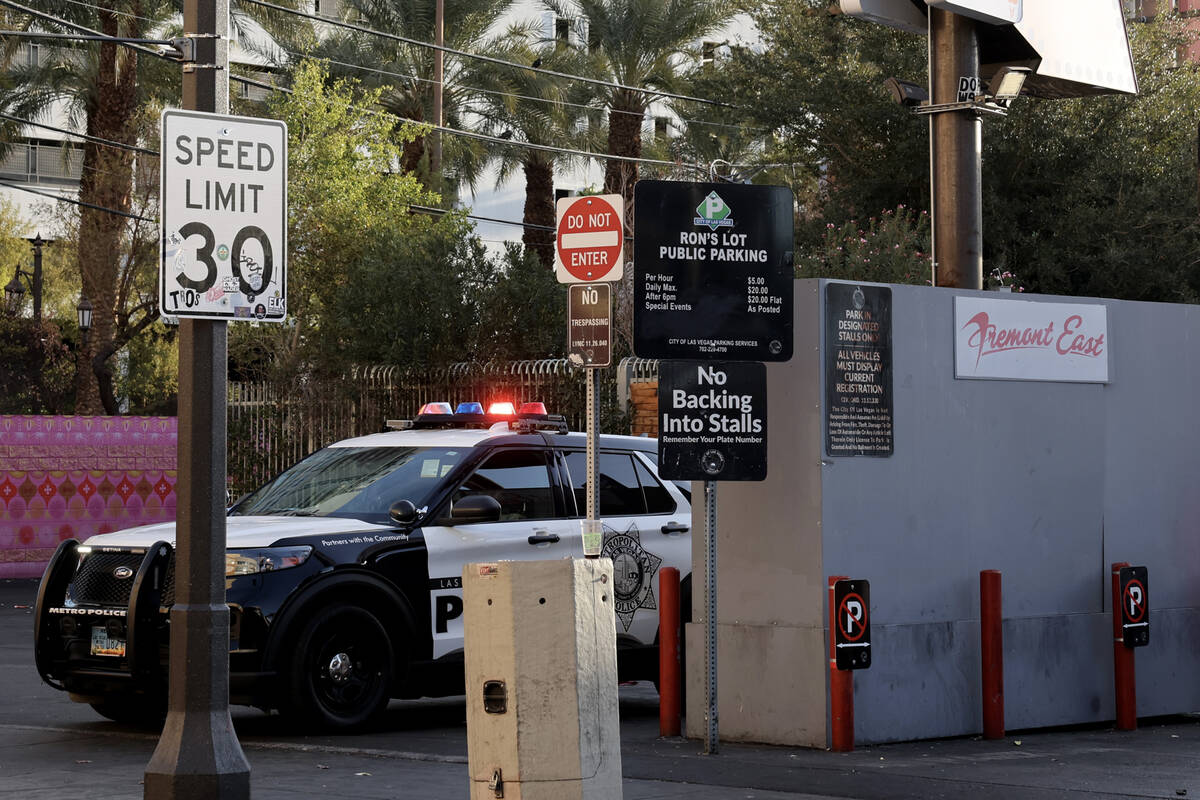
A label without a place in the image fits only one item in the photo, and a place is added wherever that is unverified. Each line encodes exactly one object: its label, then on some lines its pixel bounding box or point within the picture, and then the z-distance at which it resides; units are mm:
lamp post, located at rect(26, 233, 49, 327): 38281
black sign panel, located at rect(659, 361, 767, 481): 10086
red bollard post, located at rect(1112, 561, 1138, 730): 11438
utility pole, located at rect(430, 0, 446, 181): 37594
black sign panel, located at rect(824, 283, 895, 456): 10375
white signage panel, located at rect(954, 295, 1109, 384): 11039
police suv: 10539
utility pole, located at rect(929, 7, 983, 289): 12383
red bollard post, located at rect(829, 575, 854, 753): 10023
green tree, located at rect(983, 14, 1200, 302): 27016
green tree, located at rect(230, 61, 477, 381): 24797
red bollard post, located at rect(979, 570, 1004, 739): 10695
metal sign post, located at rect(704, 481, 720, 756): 10070
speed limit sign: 7938
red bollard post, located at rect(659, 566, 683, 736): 10789
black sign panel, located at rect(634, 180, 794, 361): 10117
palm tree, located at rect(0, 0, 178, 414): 34125
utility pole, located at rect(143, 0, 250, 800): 7645
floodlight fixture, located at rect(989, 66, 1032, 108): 12602
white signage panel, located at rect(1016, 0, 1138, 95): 13258
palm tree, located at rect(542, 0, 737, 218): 37625
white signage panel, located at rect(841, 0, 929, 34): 12719
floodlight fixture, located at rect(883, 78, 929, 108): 12922
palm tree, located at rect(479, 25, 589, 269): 39281
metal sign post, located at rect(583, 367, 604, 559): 9594
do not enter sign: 10320
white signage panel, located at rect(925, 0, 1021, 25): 12273
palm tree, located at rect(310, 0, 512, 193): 39250
